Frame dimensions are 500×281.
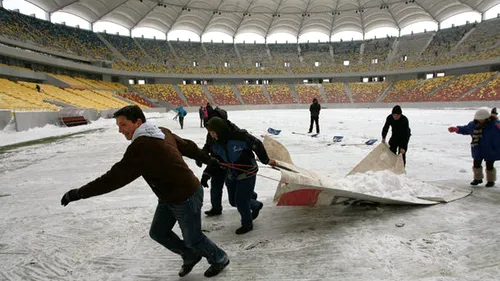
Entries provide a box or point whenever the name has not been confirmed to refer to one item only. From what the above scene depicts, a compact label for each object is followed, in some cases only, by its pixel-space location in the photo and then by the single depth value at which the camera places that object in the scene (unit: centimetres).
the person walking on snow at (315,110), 1150
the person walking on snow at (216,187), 359
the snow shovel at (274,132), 1137
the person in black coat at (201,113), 1592
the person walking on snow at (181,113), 1554
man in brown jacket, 193
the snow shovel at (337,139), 936
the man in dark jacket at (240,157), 287
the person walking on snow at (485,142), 414
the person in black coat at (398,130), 519
